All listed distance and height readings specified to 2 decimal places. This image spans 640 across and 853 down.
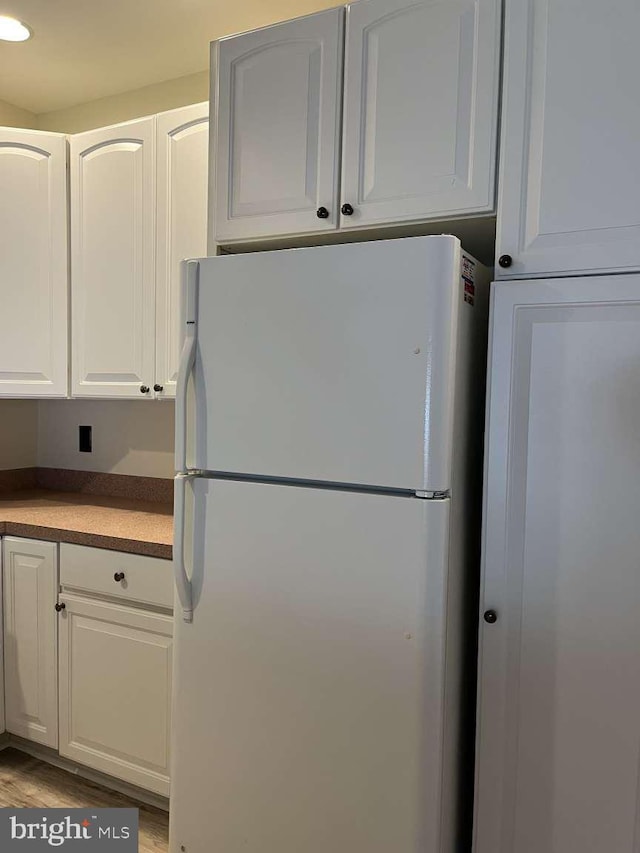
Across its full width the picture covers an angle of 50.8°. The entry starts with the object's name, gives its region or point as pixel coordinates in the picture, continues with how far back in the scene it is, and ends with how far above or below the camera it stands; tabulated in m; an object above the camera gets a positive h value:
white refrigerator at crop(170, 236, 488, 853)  1.42 -0.38
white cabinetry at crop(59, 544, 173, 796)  2.07 -0.93
